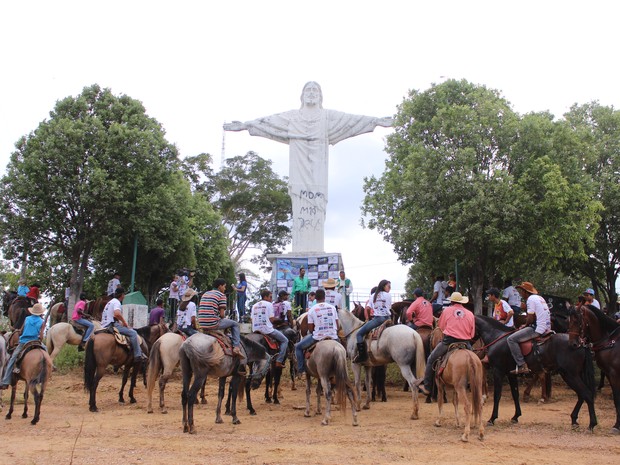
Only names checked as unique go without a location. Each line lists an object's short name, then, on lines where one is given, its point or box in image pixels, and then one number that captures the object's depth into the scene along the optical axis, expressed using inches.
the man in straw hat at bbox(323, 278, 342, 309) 650.2
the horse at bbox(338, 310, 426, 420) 532.4
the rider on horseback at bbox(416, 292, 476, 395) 462.3
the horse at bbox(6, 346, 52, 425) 486.6
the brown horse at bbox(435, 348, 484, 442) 429.7
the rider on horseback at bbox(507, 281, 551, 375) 499.2
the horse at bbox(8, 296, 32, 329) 785.6
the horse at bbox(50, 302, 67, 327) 944.9
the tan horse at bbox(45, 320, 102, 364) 705.0
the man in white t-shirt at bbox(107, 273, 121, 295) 912.2
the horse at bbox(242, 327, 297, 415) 567.1
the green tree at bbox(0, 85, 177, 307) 994.7
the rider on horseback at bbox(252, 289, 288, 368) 575.7
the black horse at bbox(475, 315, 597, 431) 479.8
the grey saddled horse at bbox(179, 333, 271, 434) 457.7
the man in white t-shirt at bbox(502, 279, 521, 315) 768.9
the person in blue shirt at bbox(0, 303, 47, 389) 501.0
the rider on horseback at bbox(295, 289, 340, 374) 514.6
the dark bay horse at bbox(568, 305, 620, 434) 468.4
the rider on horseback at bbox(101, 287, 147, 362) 587.5
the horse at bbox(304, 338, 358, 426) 488.1
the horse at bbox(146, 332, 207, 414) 552.7
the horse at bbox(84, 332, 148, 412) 564.7
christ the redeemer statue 976.9
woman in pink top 672.4
